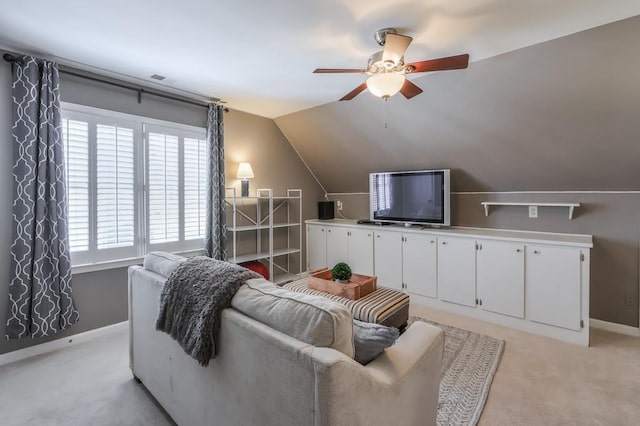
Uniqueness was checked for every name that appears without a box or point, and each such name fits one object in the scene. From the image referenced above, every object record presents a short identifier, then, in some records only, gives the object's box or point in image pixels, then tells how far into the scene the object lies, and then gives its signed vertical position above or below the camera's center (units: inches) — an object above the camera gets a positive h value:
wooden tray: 101.3 -26.8
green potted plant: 109.0 -23.5
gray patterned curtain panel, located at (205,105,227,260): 145.6 +8.9
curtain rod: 97.0 +48.6
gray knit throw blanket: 55.3 -18.1
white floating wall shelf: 124.9 +0.8
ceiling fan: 74.9 +36.9
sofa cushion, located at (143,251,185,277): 74.8 -13.6
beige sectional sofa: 39.9 -25.2
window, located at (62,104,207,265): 111.3 +10.1
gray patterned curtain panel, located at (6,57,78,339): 97.7 +0.3
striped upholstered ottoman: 91.3 -30.7
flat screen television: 148.2 +5.3
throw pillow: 49.8 -22.4
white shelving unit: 161.2 -12.0
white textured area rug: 75.5 -49.4
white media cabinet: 112.1 -28.0
